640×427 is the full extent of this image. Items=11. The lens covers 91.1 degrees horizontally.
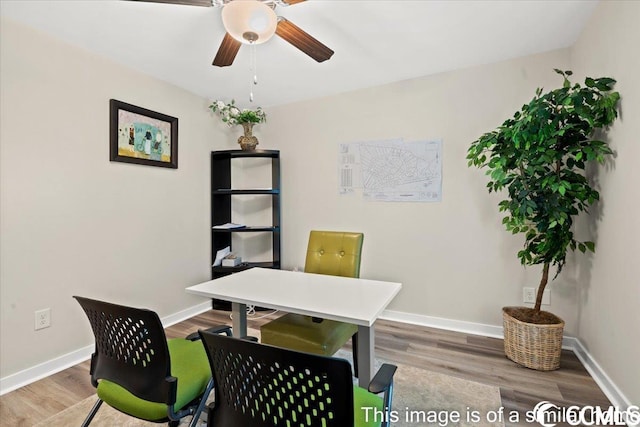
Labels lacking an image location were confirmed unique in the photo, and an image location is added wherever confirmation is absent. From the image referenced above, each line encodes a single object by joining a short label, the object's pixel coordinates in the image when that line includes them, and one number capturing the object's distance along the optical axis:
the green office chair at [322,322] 1.78
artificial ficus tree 1.85
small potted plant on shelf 3.35
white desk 1.45
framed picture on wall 2.61
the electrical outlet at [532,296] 2.56
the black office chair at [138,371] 1.12
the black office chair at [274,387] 0.80
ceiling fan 1.47
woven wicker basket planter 2.13
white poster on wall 2.95
